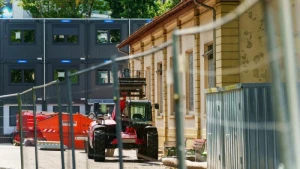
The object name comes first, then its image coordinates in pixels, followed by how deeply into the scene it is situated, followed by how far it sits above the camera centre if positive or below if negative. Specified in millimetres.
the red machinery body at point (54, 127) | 21326 -468
